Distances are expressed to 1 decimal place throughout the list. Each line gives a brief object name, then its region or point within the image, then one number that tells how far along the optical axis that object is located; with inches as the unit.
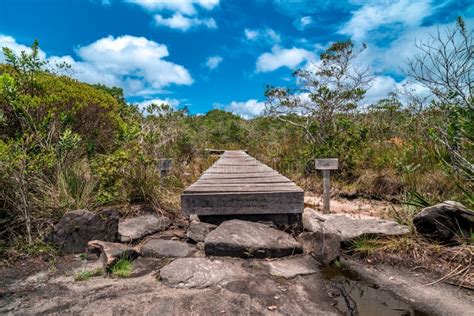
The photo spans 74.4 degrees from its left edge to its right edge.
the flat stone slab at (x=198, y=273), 112.0
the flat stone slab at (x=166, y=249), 140.7
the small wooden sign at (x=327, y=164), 207.8
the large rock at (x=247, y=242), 135.9
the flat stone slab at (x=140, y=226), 159.2
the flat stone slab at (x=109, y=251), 127.2
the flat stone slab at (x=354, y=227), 155.2
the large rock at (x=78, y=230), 145.3
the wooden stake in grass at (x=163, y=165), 207.8
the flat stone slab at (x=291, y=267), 123.0
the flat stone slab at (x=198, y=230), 154.4
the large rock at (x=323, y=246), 137.3
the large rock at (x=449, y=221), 143.0
